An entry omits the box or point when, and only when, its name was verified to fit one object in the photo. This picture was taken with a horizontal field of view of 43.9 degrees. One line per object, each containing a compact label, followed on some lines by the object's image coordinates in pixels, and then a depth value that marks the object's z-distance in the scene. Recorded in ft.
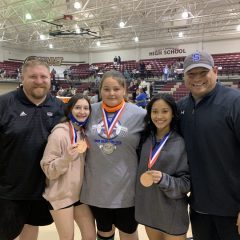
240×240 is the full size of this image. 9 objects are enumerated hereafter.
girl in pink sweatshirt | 6.88
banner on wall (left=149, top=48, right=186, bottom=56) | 73.51
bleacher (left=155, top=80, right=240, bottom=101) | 54.19
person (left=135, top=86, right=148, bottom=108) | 37.96
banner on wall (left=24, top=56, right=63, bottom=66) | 80.69
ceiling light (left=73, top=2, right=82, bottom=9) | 45.32
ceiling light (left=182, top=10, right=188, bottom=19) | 46.12
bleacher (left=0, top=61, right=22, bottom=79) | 73.97
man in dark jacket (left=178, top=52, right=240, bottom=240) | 5.97
